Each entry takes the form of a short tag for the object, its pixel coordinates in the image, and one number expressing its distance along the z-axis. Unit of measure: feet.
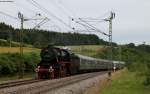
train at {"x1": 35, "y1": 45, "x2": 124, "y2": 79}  157.07
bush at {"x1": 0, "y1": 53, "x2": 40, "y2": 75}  205.46
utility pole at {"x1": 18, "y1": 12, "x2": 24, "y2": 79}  181.40
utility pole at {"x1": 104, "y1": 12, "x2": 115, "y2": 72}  187.88
